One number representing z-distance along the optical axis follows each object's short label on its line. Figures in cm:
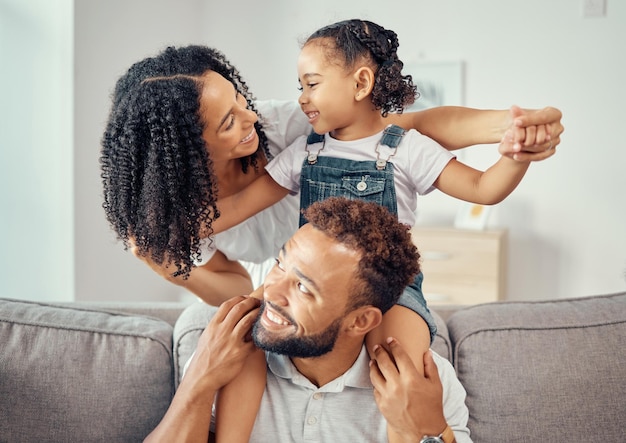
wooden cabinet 394
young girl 159
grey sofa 172
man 145
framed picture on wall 435
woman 159
